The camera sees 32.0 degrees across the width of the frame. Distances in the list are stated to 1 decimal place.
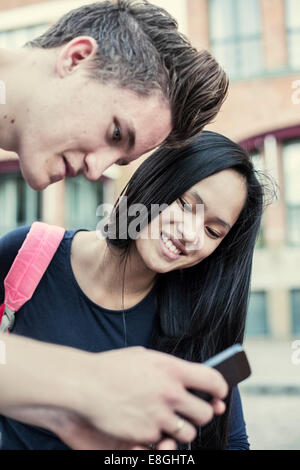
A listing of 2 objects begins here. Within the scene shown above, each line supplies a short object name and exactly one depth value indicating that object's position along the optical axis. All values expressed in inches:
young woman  50.0
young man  41.5
